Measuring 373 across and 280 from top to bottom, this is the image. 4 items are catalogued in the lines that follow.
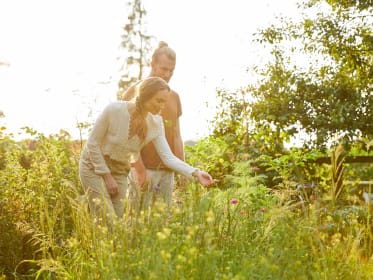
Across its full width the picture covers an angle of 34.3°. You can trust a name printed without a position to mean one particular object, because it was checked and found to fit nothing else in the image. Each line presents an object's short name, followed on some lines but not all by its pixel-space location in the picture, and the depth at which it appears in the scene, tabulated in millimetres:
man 4754
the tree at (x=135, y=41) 25781
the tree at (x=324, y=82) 9859
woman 4152
